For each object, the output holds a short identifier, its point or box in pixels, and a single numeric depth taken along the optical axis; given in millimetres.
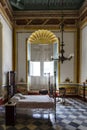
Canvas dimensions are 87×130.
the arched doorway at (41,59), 6929
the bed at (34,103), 3895
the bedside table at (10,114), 3331
